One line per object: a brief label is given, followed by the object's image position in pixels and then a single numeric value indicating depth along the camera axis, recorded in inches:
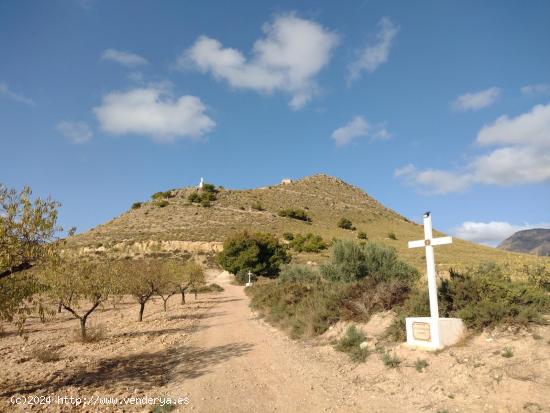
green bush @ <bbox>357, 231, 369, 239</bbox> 2895.7
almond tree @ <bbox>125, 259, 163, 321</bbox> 833.5
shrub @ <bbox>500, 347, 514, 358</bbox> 301.3
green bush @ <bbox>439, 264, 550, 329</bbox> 352.5
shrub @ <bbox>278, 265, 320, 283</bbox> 1114.1
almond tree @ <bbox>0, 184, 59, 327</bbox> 319.6
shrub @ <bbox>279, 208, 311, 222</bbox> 3373.5
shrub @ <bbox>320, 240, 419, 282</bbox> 697.6
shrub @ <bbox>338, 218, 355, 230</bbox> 3277.6
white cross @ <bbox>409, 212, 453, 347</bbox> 355.9
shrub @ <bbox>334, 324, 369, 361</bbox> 402.0
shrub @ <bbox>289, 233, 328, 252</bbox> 2433.6
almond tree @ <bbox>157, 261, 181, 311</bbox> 944.5
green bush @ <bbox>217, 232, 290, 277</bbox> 1996.8
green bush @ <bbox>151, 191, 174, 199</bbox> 4003.4
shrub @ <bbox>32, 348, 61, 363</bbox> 477.1
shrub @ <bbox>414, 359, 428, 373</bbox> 325.7
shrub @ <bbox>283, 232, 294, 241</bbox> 2694.4
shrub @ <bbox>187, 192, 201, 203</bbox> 3718.0
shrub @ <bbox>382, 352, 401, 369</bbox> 349.0
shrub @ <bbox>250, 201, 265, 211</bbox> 3521.2
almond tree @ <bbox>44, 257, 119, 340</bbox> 606.2
